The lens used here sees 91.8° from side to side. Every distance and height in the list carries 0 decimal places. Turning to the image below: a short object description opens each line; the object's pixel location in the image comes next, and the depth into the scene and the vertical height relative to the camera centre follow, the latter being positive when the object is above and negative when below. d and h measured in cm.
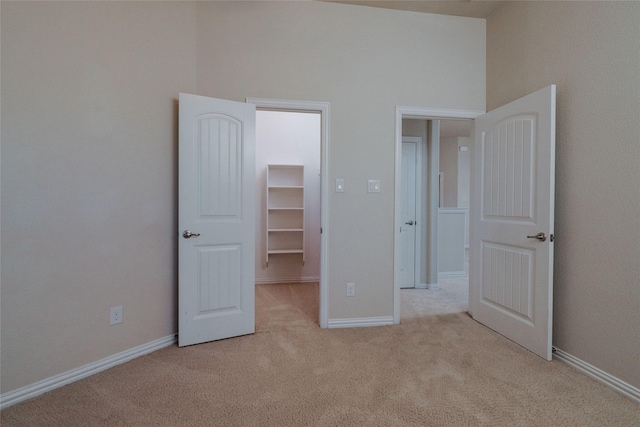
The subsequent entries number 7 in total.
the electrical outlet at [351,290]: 283 -76
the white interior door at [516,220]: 221 -10
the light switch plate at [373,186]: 283 +19
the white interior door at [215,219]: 239 -11
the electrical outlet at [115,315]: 211 -75
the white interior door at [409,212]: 417 -7
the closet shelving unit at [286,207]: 450 -1
